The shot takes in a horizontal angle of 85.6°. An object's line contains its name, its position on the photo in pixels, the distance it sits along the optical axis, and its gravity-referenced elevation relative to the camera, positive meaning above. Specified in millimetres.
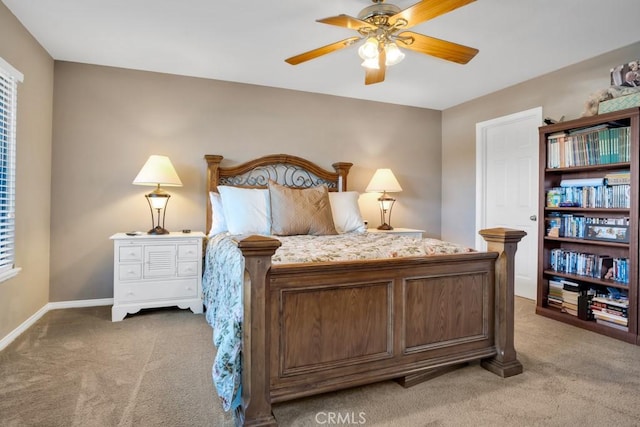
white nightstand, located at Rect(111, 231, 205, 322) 3053 -528
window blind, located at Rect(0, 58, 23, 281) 2479 +343
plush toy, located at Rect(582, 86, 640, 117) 2729 +1020
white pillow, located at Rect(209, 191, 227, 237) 3457 -22
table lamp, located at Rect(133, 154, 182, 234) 3201 +336
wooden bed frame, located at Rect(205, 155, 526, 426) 1596 -561
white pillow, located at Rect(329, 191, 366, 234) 3691 +38
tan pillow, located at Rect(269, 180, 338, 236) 3209 +31
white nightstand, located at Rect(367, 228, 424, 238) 4043 -175
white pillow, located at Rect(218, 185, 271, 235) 3176 +48
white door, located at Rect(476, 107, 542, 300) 3840 +441
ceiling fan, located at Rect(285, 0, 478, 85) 1948 +1154
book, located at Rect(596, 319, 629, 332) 2724 -854
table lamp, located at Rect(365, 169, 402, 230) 4168 +373
